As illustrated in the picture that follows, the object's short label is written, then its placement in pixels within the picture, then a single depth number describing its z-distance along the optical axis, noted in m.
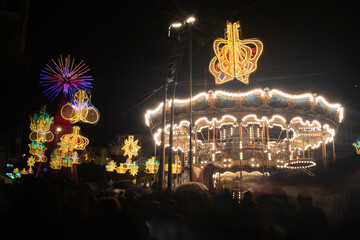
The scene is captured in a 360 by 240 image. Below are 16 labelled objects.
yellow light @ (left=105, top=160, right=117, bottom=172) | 36.92
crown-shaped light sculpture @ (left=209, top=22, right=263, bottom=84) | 15.80
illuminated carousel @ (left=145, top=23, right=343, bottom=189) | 16.06
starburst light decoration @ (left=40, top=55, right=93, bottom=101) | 20.64
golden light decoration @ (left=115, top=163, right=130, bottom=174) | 35.81
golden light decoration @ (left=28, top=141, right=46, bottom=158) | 28.67
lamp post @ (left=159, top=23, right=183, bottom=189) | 13.06
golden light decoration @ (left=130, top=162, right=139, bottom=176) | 33.55
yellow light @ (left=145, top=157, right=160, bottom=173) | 25.72
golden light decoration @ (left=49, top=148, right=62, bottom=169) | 31.40
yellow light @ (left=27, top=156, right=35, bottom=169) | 41.19
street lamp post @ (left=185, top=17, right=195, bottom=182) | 13.34
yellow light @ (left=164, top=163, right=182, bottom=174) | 23.82
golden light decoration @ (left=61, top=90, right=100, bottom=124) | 15.12
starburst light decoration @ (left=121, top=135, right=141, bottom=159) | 28.23
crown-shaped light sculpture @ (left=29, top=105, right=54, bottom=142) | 22.93
